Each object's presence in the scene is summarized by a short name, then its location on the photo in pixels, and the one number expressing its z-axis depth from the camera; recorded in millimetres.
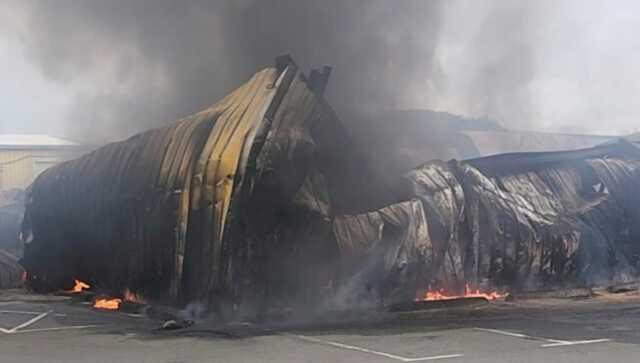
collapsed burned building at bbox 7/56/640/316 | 10375
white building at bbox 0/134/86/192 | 42384
